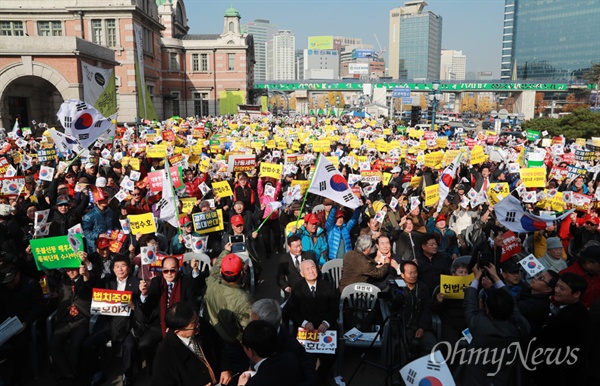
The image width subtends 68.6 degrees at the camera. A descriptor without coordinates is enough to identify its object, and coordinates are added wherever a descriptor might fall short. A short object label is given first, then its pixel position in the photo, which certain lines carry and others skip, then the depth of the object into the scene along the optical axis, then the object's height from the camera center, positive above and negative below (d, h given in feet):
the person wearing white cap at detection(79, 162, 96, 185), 34.19 -4.49
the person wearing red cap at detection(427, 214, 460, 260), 23.87 -6.51
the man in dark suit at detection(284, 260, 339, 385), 16.28 -6.99
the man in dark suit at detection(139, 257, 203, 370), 16.06 -6.63
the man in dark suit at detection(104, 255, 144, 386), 16.29 -7.66
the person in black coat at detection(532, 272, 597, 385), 13.07 -6.41
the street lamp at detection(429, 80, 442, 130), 87.16 +4.42
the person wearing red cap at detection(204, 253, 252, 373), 14.29 -6.20
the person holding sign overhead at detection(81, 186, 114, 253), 24.38 -5.90
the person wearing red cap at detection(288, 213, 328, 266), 22.57 -6.24
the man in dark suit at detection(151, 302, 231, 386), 11.18 -6.12
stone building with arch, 81.51 +17.02
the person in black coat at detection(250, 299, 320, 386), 11.21 -5.76
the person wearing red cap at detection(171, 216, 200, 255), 22.79 -6.21
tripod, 13.97 -7.86
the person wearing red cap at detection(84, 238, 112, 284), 17.25 -6.16
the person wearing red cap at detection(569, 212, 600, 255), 24.58 -6.40
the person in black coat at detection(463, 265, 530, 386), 12.29 -6.03
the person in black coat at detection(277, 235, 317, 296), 19.33 -6.64
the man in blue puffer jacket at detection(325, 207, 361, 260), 22.98 -6.10
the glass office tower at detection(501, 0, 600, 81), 424.05 +79.37
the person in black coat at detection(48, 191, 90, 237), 24.18 -5.69
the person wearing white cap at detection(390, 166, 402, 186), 37.93 -5.10
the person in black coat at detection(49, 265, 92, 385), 16.02 -7.75
